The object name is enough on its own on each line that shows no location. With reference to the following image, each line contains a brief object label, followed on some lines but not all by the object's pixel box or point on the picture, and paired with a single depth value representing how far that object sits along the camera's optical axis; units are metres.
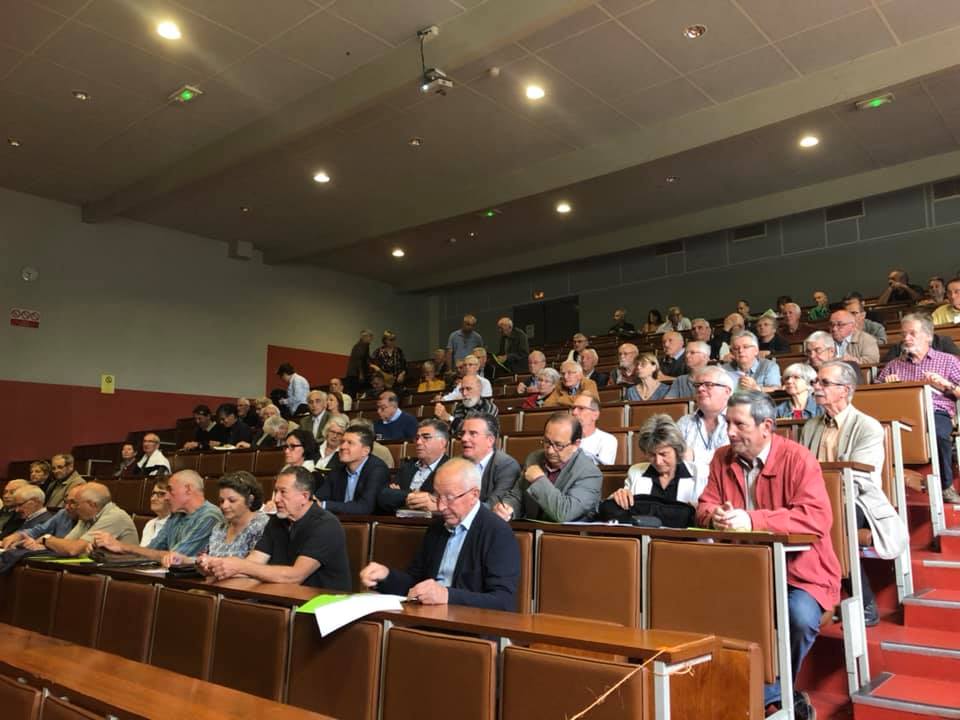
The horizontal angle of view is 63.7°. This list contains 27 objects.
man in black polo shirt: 2.30
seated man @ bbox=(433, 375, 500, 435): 5.07
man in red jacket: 2.16
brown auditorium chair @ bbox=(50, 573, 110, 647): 2.49
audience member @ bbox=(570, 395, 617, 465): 3.62
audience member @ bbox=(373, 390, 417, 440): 5.29
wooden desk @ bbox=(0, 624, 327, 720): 1.29
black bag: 2.72
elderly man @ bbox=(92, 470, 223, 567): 3.36
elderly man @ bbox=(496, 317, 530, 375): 8.45
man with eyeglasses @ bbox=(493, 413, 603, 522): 2.84
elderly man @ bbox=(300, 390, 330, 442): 6.18
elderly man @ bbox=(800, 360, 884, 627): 2.79
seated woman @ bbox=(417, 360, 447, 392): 8.00
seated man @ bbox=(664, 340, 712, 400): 4.51
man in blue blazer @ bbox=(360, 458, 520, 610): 2.12
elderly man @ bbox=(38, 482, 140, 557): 3.92
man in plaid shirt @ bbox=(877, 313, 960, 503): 3.68
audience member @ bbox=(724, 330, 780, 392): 4.45
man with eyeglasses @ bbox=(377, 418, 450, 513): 3.45
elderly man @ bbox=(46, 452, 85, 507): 5.87
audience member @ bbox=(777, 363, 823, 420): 3.69
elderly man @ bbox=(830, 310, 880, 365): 4.87
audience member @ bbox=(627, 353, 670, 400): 4.88
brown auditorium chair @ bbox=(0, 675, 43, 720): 1.43
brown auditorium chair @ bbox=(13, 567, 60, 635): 2.78
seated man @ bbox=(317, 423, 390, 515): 3.58
